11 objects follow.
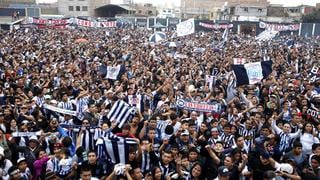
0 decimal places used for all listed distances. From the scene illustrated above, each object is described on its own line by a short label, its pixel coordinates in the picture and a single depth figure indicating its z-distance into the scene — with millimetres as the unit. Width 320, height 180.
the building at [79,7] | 57013
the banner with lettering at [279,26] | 22813
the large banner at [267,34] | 17913
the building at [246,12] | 48297
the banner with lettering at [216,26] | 26445
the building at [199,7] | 66866
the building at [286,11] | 47741
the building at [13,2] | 51649
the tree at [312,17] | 36726
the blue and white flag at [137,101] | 7629
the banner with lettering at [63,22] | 22981
